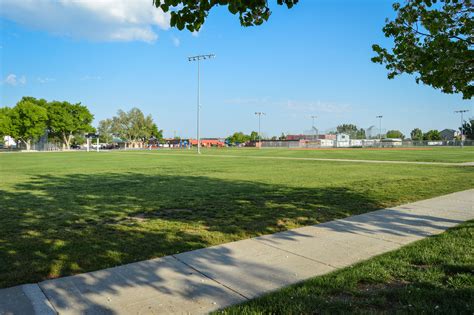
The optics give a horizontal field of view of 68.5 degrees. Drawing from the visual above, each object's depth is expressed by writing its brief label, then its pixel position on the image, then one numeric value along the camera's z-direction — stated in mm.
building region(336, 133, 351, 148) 118000
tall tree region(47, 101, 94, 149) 92000
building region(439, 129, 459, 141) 165138
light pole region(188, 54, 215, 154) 57856
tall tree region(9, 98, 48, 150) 82312
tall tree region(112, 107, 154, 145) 132750
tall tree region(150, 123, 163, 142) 140125
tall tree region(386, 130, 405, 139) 190750
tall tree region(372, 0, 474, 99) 5648
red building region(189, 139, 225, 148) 156062
